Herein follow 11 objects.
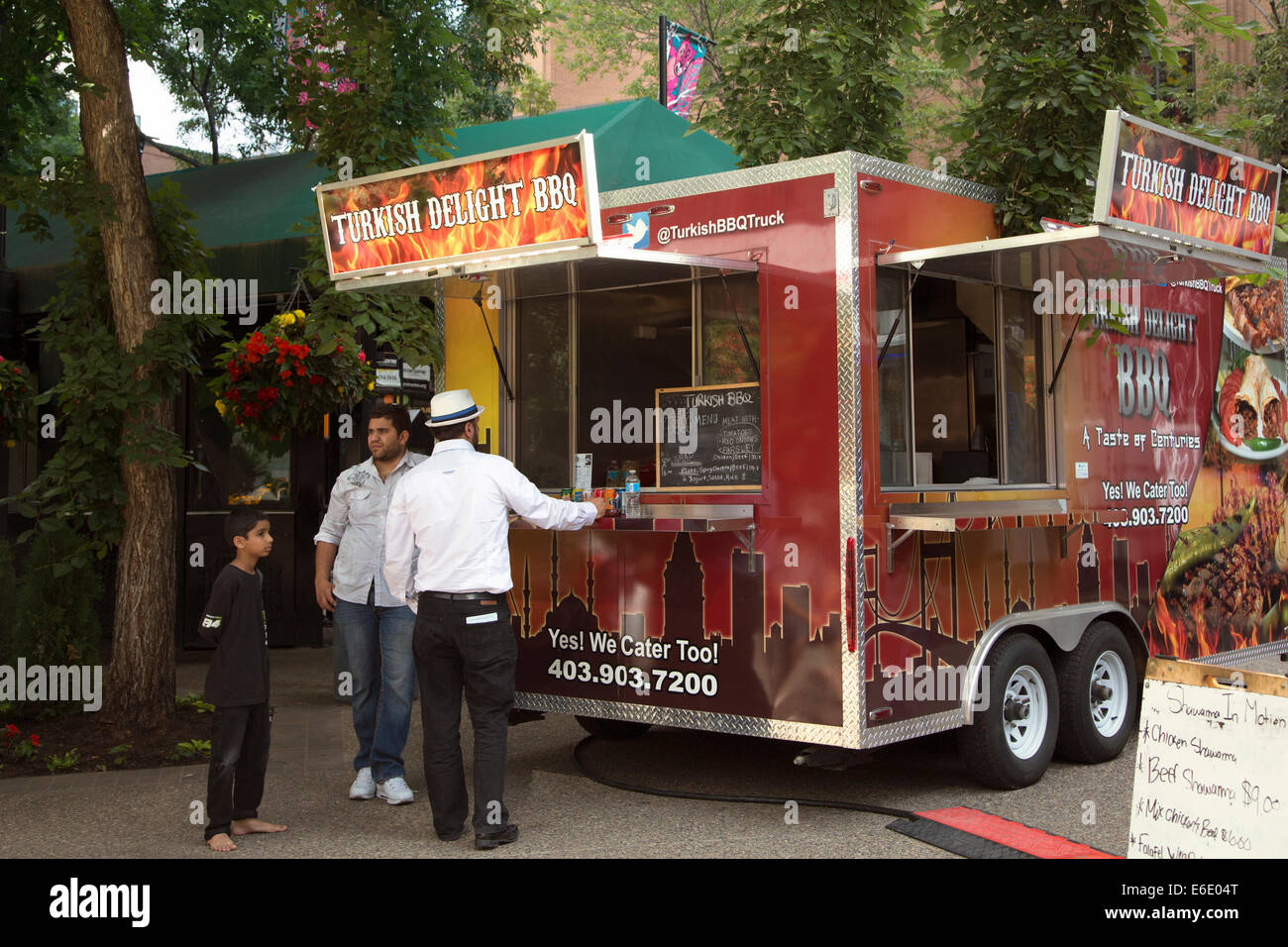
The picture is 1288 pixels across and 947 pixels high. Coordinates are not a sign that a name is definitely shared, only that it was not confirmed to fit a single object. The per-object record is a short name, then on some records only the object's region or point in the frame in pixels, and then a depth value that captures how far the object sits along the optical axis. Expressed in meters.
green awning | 10.93
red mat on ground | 5.49
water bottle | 6.61
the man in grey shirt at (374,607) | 6.54
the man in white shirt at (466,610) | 5.70
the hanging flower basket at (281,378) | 8.73
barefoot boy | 5.67
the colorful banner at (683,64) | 17.55
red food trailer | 6.03
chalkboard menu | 6.45
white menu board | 4.05
